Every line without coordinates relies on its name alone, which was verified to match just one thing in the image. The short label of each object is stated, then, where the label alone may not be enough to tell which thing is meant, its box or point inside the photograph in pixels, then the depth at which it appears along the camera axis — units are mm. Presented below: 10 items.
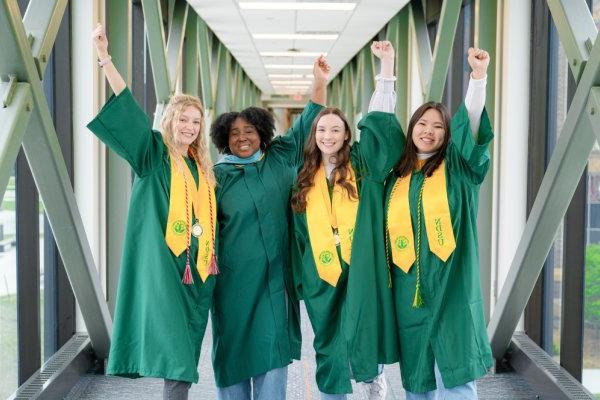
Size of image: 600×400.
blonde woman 2613
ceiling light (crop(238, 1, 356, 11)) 6977
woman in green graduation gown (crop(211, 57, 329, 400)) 2811
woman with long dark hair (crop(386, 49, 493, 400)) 2564
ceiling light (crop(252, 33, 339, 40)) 9039
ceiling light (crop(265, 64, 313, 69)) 12812
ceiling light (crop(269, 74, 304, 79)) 14816
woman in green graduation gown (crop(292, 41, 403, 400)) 2674
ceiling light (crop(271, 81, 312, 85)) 16531
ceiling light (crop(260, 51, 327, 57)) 10867
